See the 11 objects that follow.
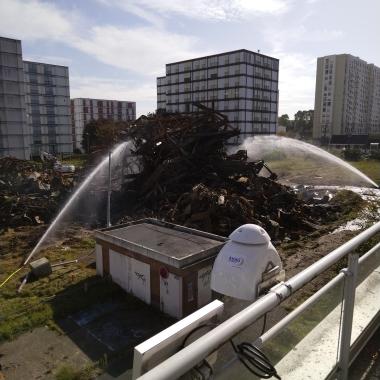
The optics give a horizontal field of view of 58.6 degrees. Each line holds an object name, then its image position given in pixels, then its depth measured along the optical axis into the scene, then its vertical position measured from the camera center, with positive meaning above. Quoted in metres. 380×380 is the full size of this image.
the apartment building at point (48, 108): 58.34 +5.32
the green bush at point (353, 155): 42.88 -1.92
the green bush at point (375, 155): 42.16 -1.92
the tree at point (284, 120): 126.62 +7.43
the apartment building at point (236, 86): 67.75 +11.30
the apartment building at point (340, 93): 95.44 +13.60
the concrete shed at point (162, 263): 6.40 -2.51
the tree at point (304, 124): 110.62 +5.55
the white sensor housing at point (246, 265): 4.28 -1.63
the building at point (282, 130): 98.78 +2.89
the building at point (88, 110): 93.68 +8.09
